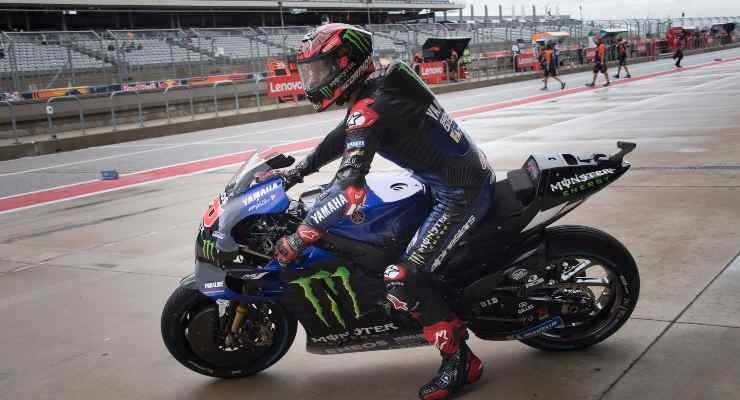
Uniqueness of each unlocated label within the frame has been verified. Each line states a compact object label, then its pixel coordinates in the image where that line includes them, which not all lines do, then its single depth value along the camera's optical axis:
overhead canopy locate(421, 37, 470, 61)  35.50
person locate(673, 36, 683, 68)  35.98
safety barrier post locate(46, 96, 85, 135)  20.09
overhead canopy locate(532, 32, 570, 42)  45.68
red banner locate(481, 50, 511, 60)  39.23
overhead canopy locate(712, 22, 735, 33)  66.21
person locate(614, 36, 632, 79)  30.09
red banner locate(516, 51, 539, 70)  40.22
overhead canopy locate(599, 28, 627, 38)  48.79
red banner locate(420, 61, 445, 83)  33.92
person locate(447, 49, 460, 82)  35.50
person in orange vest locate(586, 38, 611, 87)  26.13
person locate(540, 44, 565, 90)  27.49
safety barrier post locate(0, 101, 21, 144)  19.80
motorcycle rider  3.34
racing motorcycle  3.62
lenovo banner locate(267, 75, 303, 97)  26.58
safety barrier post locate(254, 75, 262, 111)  25.87
